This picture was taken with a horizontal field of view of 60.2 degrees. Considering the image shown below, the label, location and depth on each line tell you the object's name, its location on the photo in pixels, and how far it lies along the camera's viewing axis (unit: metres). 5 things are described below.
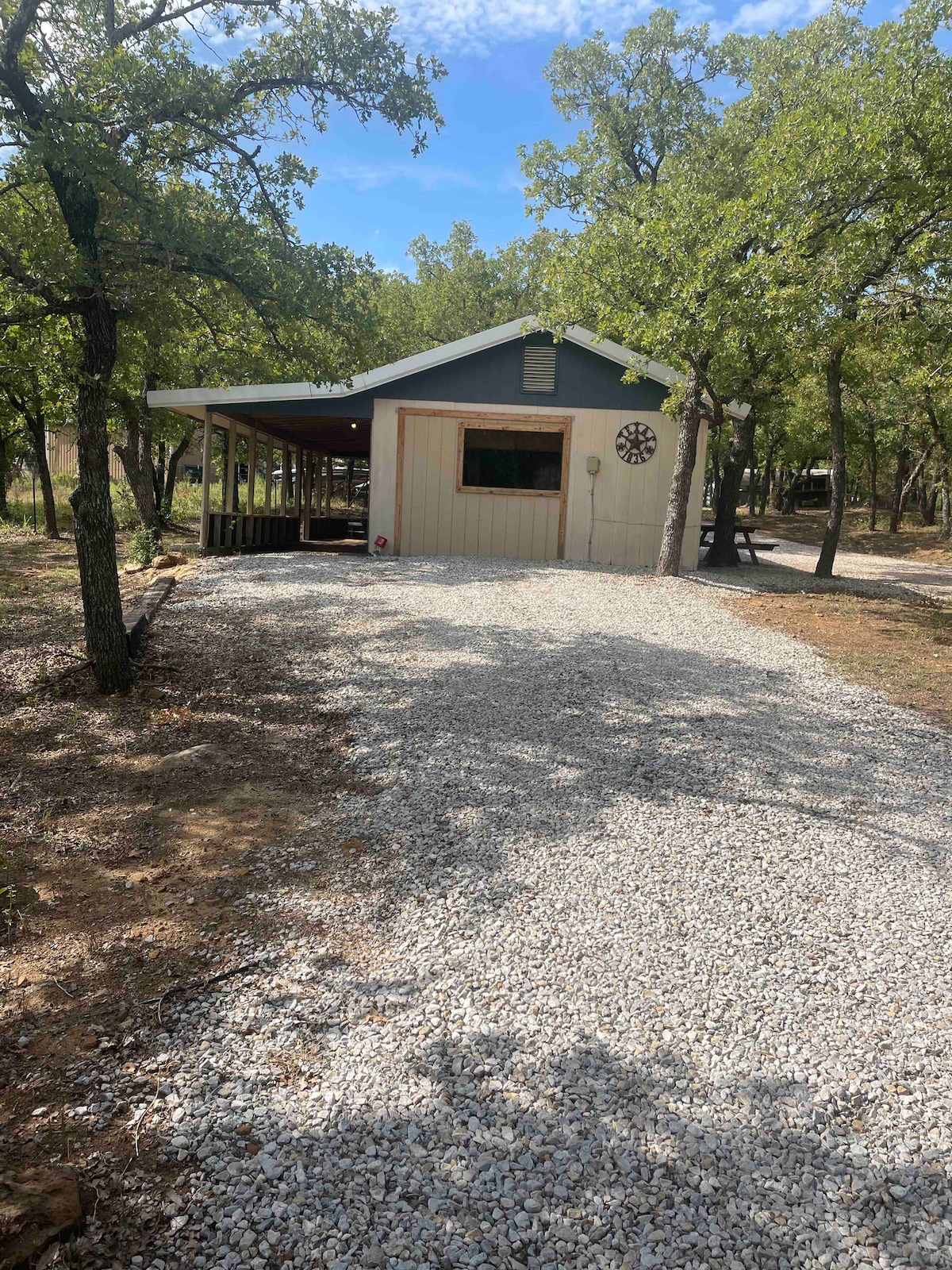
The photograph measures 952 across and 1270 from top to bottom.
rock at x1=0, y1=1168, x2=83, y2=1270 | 1.71
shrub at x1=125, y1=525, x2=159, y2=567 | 12.61
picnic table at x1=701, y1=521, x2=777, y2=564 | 14.73
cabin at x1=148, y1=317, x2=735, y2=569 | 12.66
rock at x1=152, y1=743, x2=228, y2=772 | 4.57
